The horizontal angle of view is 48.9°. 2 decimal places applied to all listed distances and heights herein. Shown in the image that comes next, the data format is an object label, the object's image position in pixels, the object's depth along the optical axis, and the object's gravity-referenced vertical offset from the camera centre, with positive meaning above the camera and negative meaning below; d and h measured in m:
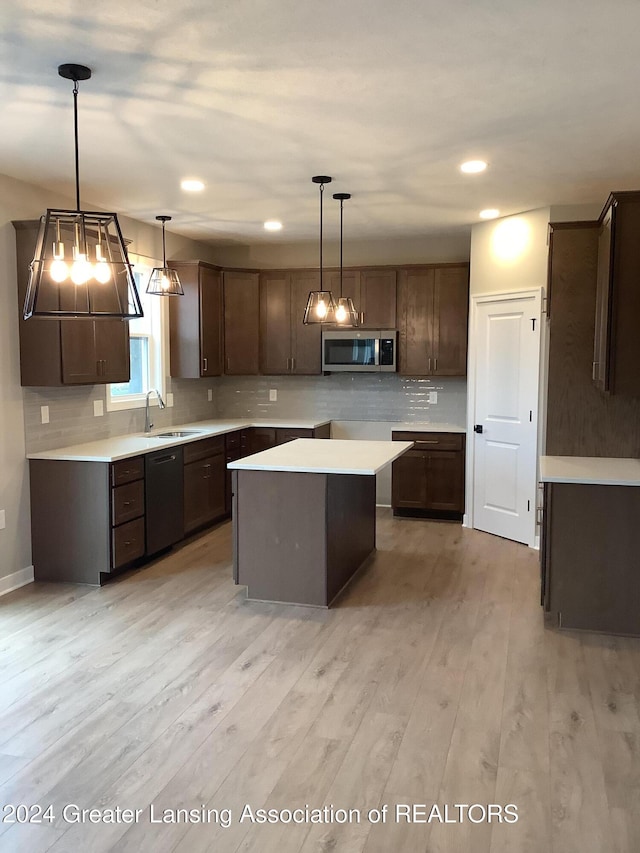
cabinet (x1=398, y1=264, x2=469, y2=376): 6.43 +0.45
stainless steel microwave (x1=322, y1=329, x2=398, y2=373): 6.64 +0.17
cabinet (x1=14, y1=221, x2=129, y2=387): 4.43 +0.14
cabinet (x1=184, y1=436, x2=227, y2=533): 5.63 -0.96
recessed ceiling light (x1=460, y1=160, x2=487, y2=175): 4.14 +1.20
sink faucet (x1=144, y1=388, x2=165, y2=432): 6.01 -0.47
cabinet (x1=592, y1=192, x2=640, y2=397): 3.76 +0.37
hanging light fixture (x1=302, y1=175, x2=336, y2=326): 4.59 +0.41
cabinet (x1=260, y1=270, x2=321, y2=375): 6.94 +0.40
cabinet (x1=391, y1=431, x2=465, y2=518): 6.30 -0.97
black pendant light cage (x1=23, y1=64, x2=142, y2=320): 2.70 +0.41
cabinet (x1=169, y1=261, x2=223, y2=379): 6.48 +0.41
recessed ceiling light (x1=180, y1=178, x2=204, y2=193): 4.57 +1.21
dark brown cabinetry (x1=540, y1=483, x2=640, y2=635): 3.77 -1.02
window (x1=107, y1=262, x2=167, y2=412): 5.91 +0.15
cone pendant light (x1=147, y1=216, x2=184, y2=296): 5.12 +0.63
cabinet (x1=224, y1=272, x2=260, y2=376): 6.94 +0.44
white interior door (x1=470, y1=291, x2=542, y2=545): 5.52 -0.38
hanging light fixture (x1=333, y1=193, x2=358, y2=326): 4.74 +0.36
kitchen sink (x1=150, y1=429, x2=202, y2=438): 5.94 -0.56
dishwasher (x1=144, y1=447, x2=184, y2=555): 4.99 -0.96
